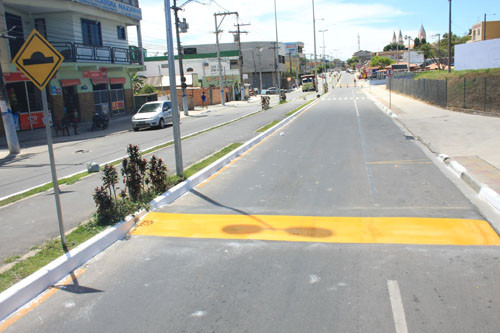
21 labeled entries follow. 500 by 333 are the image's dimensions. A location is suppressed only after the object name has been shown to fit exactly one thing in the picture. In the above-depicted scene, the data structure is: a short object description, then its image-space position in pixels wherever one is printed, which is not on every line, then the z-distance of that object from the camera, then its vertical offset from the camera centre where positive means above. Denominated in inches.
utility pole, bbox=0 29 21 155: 724.7 -32.1
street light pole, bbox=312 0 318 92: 2567.2 +152.6
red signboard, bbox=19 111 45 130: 1037.8 -46.2
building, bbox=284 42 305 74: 5447.8 +407.2
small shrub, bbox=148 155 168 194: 350.3 -63.1
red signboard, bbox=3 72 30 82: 952.6 +50.0
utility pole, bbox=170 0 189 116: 1364.4 +42.5
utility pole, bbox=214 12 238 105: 2093.0 +256.2
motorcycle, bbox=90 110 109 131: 1069.1 -62.1
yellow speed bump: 257.0 -89.4
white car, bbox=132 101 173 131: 1040.8 -54.9
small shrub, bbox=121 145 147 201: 317.1 -53.7
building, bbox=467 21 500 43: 2556.6 +220.3
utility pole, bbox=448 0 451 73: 1765.5 +184.1
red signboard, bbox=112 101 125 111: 1432.1 -35.6
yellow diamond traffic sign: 233.3 +20.0
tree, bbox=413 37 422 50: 6879.9 +490.0
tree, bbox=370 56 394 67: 5064.0 +166.6
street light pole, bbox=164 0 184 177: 383.2 -3.1
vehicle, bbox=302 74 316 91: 3380.9 -10.9
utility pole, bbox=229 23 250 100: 2446.7 +286.4
